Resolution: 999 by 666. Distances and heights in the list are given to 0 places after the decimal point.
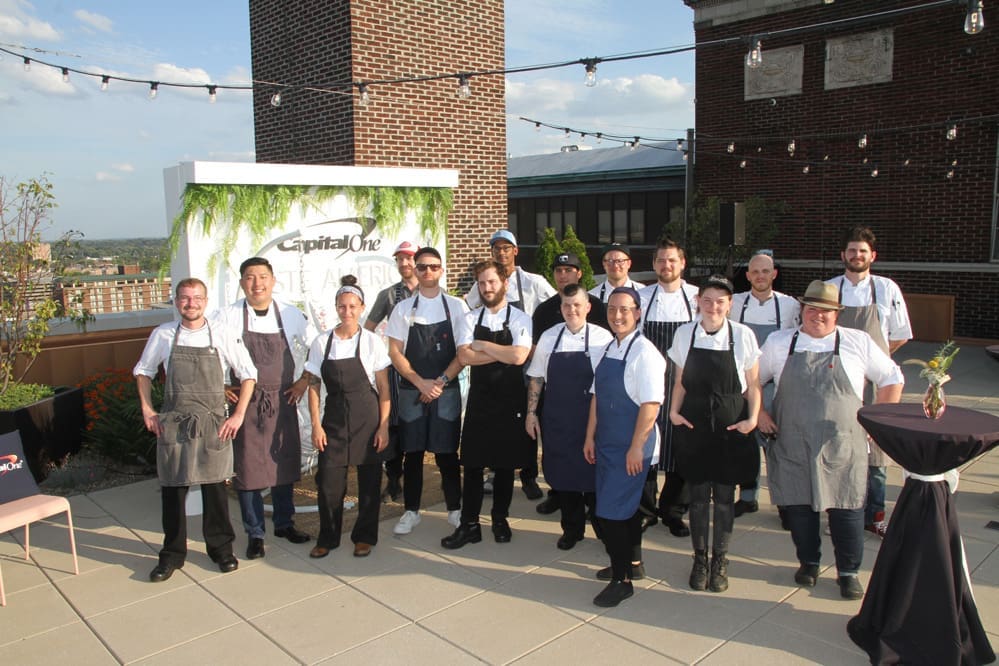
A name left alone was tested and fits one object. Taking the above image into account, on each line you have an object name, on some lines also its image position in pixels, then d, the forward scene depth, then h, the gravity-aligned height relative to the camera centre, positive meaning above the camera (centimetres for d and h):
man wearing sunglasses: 512 -61
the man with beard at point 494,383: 485 -75
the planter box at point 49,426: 654 -142
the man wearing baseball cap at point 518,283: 587 -13
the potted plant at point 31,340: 670 -64
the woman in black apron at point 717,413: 418 -82
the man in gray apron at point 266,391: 485 -80
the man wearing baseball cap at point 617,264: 535 +2
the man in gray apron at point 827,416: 404 -81
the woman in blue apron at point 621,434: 412 -93
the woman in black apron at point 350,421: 480 -99
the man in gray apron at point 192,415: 460 -90
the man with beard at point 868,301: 517 -25
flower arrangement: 358 -58
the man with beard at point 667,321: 514 -37
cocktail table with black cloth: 341 -139
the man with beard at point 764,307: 531 -29
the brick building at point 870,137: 1388 +262
